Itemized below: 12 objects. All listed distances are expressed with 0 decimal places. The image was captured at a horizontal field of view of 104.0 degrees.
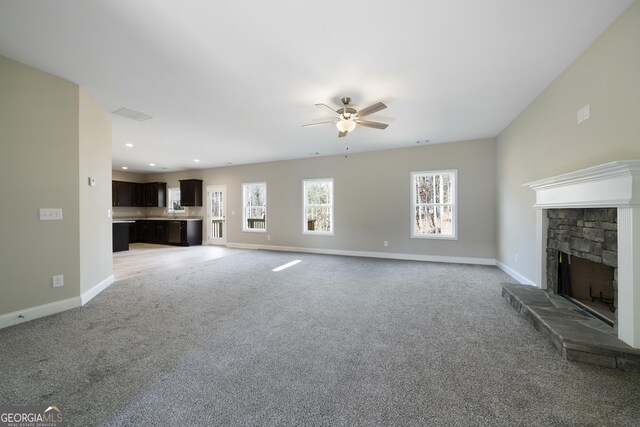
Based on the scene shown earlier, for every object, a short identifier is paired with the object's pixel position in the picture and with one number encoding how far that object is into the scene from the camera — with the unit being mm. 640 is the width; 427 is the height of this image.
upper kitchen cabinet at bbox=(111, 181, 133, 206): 8746
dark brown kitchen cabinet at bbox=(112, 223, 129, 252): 7027
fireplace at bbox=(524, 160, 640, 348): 1811
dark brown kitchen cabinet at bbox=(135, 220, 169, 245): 8891
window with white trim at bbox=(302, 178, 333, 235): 6852
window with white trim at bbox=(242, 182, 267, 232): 7812
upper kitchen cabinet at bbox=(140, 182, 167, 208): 9312
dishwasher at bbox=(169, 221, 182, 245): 8494
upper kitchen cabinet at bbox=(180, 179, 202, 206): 8586
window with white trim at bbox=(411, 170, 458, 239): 5609
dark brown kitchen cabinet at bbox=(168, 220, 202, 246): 8320
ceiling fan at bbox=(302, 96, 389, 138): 3302
